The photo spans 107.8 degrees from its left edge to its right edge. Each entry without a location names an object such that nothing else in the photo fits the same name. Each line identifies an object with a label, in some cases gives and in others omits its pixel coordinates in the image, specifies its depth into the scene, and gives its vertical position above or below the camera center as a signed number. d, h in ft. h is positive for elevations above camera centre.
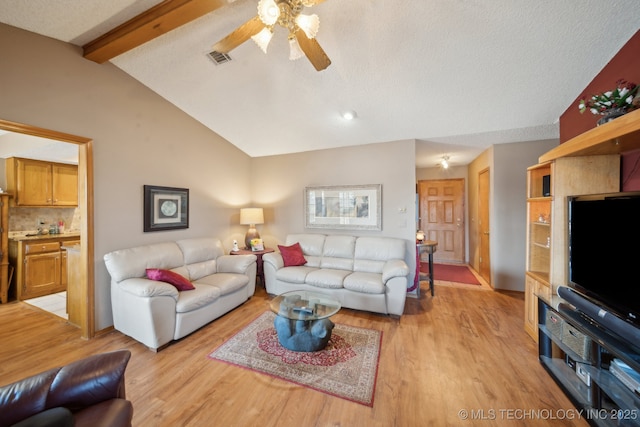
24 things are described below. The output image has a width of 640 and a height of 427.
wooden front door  18.03 -0.38
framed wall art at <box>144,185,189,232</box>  9.73 +0.24
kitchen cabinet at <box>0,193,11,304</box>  10.48 -1.49
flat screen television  4.57 -0.91
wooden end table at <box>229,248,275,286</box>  12.69 -2.27
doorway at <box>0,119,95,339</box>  7.86 -0.58
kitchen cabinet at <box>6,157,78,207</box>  11.18 +1.62
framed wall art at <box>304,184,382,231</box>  12.37 +0.29
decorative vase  5.22 +2.18
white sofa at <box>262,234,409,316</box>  9.28 -2.72
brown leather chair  3.20 -2.63
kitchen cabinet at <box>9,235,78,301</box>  10.75 -2.44
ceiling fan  4.79 +4.10
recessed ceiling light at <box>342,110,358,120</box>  10.08 +4.26
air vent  7.69 +5.21
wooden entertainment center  4.46 -2.08
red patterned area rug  5.83 -4.29
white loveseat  7.19 -2.78
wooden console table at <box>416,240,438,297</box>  11.53 -1.90
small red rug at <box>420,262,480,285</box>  14.03 -4.12
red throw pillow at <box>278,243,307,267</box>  11.70 -2.21
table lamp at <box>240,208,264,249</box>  13.65 -0.37
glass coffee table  7.05 -3.52
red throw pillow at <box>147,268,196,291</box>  8.02 -2.26
